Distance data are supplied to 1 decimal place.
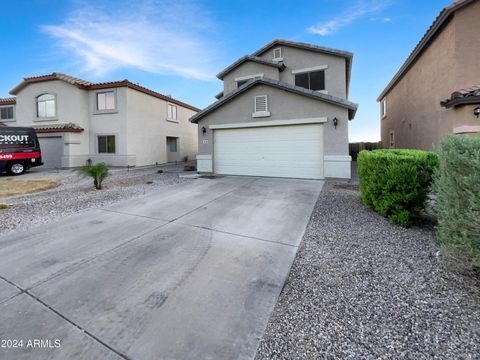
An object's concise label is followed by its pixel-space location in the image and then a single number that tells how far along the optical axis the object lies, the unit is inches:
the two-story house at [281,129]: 394.3
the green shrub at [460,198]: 99.3
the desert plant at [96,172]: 345.4
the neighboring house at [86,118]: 641.0
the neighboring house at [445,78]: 298.0
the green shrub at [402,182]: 179.6
